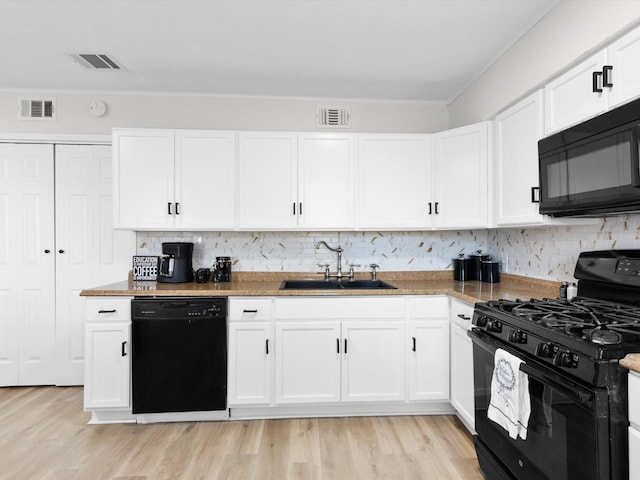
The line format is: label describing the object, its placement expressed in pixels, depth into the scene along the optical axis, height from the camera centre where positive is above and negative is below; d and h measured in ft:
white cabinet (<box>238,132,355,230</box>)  10.19 +1.58
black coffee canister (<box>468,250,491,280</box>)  10.80 -0.59
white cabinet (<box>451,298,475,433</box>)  8.13 -2.55
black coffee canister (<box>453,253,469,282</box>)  10.94 -0.70
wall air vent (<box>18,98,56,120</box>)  11.07 +3.69
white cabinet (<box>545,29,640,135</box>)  5.25 +2.28
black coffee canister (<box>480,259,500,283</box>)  10.31 -0.72
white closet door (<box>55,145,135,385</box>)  11.34 +0.16
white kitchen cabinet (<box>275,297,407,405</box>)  9.14 -2.41
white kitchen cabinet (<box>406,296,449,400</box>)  9.28 -2.54
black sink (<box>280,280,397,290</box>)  10.81 -1.10
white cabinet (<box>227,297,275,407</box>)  9.04 -2.43
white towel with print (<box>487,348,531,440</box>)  5.31 -2.07
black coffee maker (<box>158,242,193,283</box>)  10.36 -0.50
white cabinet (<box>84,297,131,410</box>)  8.85 -2.42
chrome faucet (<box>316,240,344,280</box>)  11.15 -0.66
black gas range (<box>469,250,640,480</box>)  4.20 -1.52
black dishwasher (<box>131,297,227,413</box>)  8.82 -2.44
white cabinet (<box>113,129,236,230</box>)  10.05 +1.60
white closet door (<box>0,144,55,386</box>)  11.23 -0.59
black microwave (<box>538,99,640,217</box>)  5.04 +1.09
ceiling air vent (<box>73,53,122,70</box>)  9.00 +4.17
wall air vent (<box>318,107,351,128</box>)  11.55 +3.59
